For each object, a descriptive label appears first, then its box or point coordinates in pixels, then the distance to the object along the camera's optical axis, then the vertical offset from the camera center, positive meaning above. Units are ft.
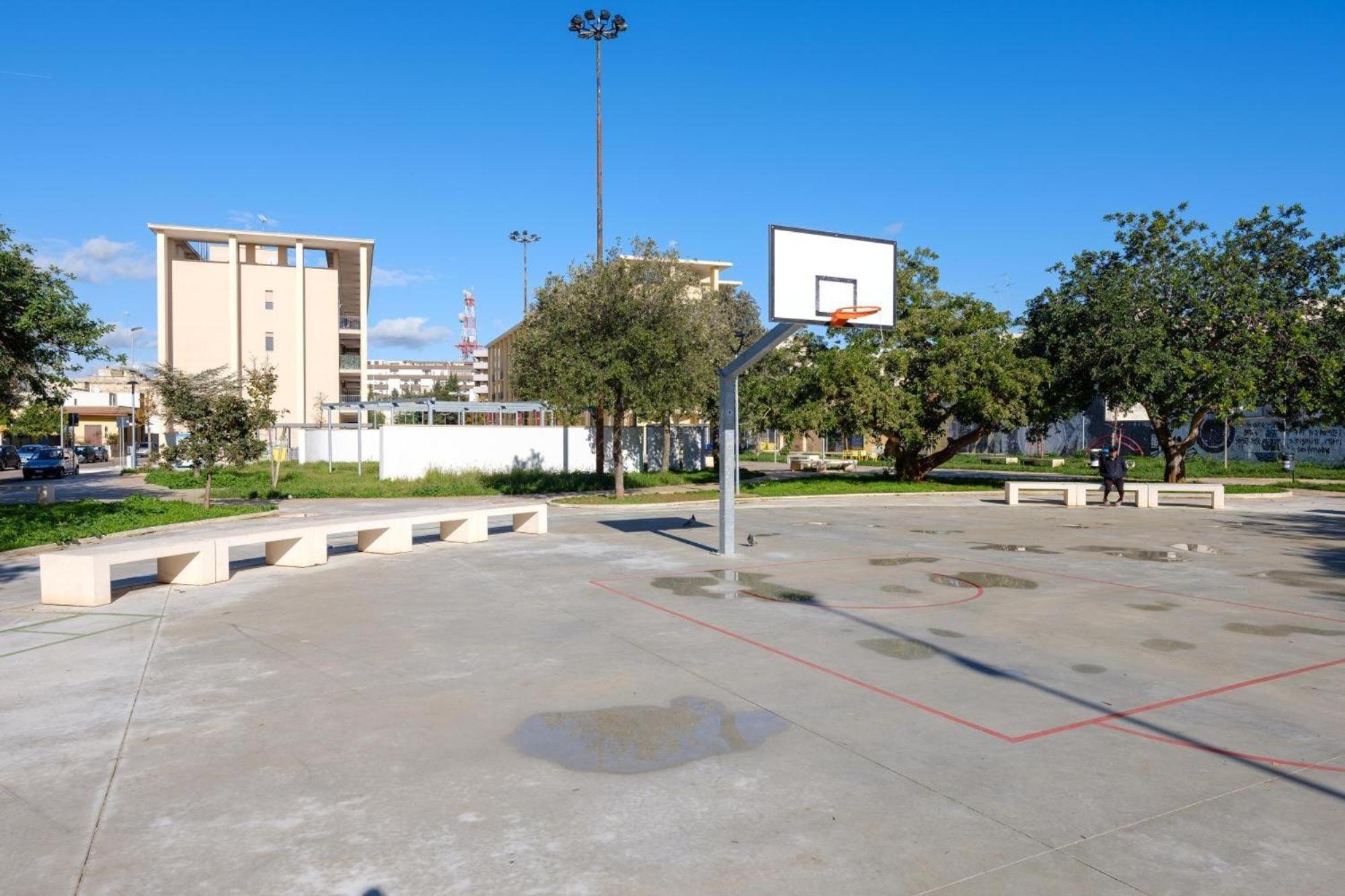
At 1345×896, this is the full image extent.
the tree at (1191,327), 92.43 +11.77
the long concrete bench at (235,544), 36.29 -5.61
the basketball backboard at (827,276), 46.80 +8.70
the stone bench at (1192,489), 81.05 -4.96
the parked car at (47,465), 130.00 -4.73
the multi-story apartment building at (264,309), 190.90 +27.48
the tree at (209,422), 76.02 +0.97
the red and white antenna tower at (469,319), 582.35 +75.42
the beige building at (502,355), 265.54 +29.41
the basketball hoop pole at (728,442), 47.70 -0.36
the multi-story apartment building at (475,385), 506.89 +30.77
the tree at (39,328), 62.39 +7.49
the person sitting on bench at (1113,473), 82.58 -3.42
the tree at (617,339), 80.12 +8.81
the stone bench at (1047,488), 84.74 -5.09
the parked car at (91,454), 199.62 -4.78
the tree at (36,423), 202.18 +2.41
